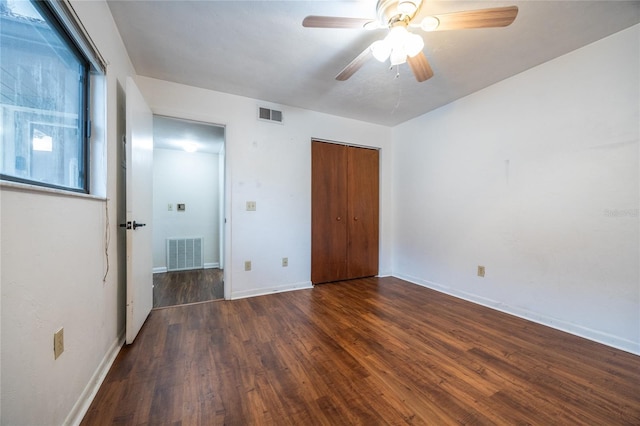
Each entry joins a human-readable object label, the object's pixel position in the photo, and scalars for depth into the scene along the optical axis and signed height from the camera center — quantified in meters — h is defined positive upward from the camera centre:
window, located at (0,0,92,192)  0.85 +0.48
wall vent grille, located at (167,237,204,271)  4.20 -0.78
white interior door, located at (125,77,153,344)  1.76 +0.02
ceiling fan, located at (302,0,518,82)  1.28 +1.06
